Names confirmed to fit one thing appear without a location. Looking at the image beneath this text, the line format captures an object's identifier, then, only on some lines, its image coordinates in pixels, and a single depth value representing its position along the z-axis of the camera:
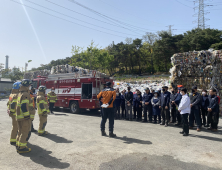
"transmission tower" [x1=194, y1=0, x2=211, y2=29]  44.39
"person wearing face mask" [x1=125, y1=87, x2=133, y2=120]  9.91
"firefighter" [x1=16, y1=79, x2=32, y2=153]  4.52
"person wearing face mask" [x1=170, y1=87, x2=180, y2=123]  7.76
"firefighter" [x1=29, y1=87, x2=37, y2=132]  4.84
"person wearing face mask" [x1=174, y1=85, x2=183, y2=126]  7.58
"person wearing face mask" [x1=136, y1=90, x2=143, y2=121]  9.84
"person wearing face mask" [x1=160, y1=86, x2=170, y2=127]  8.09
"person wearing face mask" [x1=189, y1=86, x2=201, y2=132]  7.18
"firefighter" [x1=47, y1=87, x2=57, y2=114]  11.59
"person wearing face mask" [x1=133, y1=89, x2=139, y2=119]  9.99
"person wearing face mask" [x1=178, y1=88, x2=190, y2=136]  6.31
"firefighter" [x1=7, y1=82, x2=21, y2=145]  5.06
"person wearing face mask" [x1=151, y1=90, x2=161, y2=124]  8.71
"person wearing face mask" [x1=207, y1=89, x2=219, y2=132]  7.06
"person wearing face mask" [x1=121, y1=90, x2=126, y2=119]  10.48
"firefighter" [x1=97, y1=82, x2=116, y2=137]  6.21
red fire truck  11.31
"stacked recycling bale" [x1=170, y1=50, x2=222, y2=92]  11.01
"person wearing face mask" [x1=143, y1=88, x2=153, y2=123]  9.20
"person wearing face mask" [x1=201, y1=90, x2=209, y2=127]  7.87
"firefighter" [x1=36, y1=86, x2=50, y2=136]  6.33
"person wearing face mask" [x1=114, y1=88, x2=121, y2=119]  10.40
